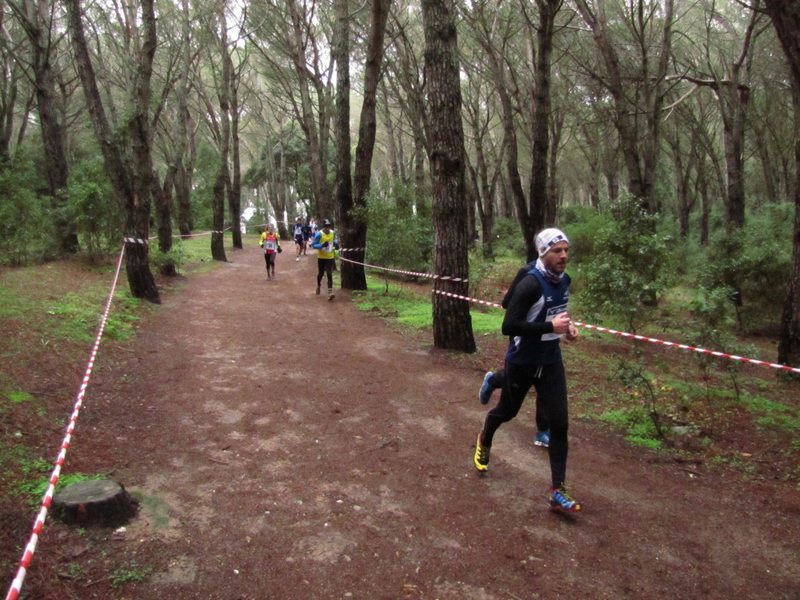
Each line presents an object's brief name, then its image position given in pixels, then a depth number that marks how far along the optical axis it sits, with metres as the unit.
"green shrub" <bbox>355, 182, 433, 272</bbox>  14.42
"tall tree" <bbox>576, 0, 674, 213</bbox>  13.77
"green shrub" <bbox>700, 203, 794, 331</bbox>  11.75
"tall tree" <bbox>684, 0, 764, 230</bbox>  16.68
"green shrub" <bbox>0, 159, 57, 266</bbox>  12.14
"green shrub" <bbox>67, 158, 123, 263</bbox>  13.17
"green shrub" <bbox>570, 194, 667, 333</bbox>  9.02
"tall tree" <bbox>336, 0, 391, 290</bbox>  13.76
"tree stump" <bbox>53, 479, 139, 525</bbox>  3.62
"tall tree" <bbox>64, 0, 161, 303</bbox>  10.52
